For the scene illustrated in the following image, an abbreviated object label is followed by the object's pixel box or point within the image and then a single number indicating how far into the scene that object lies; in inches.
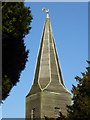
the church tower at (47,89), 1884.8
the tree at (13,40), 524.7
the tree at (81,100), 900.4
